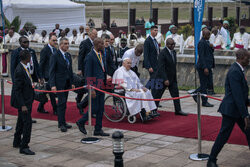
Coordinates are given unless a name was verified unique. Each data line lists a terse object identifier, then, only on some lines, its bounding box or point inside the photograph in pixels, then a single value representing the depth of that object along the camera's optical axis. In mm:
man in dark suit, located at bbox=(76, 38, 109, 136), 8523
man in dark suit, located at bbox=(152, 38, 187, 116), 10203
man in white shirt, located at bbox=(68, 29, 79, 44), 20934
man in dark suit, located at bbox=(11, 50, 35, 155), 7473
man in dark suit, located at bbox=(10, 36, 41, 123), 9119
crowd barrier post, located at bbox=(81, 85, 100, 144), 8227
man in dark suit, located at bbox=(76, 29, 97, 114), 10531
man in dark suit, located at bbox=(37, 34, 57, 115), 10508
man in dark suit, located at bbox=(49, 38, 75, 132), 9070
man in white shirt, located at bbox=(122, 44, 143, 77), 10591
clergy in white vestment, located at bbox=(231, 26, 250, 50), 17359
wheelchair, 9609
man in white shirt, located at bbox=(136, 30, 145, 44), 19402
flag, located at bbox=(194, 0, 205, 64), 11297
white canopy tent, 26188
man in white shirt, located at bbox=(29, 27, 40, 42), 21461
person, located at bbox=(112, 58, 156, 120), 9477
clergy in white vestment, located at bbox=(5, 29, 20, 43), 20028
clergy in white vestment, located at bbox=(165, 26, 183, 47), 17425
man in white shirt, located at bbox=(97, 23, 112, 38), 16031
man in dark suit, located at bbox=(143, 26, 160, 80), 11112
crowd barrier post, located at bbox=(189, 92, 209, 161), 6938
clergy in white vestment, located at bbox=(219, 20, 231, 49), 17781
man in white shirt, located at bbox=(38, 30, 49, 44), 21281
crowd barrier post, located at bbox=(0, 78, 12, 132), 9337
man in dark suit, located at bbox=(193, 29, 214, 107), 11367
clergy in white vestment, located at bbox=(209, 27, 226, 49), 17453
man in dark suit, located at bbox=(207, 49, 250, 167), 6180
